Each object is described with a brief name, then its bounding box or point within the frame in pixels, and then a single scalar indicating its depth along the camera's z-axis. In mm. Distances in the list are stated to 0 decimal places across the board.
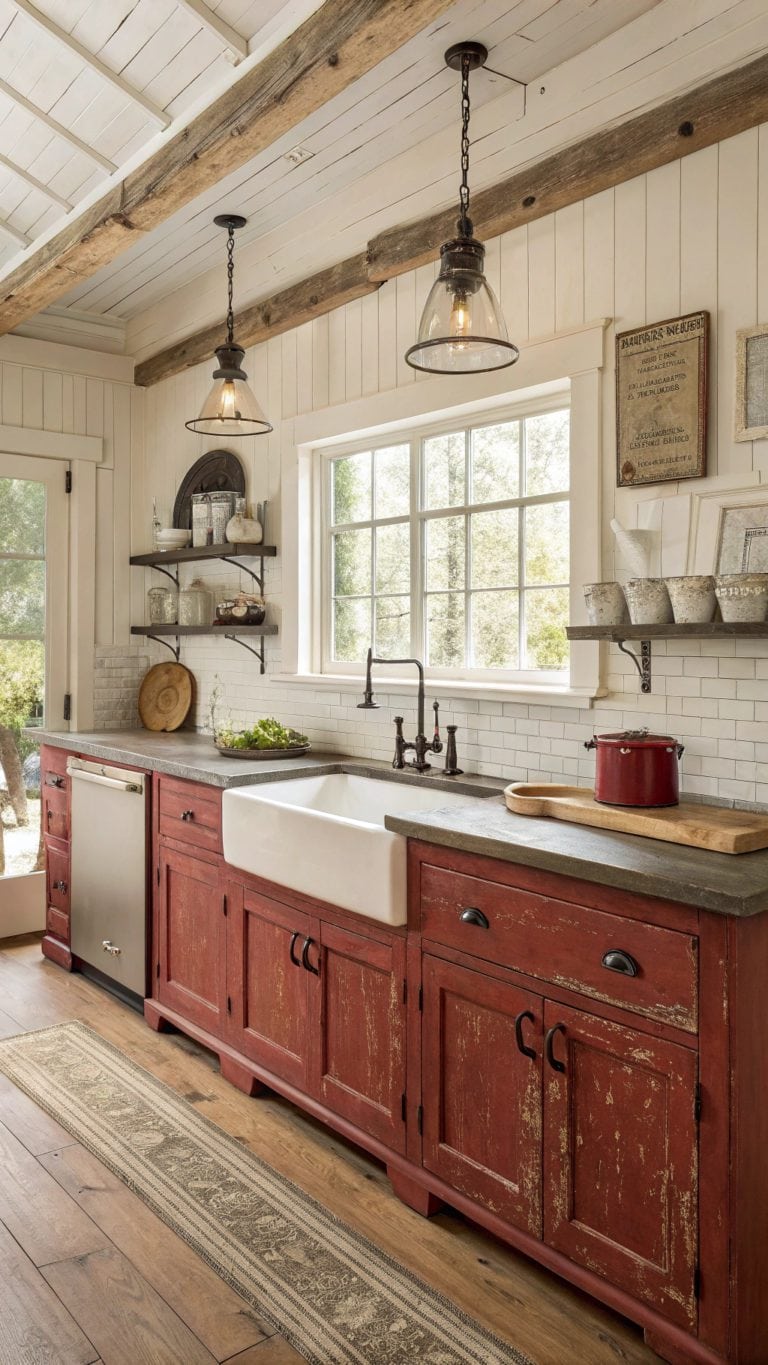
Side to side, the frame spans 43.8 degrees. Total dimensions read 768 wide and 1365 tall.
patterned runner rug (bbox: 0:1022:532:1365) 2008
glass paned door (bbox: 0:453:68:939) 4754
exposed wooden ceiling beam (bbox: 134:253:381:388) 3637
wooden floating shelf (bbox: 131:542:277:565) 4098
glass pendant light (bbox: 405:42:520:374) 2359
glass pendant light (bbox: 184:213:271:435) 3586
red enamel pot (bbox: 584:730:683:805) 2332
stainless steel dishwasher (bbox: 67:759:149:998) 3746
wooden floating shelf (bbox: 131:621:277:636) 4078
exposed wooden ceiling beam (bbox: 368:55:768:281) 2373
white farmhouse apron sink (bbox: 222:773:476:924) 2449
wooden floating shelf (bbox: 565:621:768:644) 2227
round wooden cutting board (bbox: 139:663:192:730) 4758
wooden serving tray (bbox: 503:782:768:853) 2041
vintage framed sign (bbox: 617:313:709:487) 2500
